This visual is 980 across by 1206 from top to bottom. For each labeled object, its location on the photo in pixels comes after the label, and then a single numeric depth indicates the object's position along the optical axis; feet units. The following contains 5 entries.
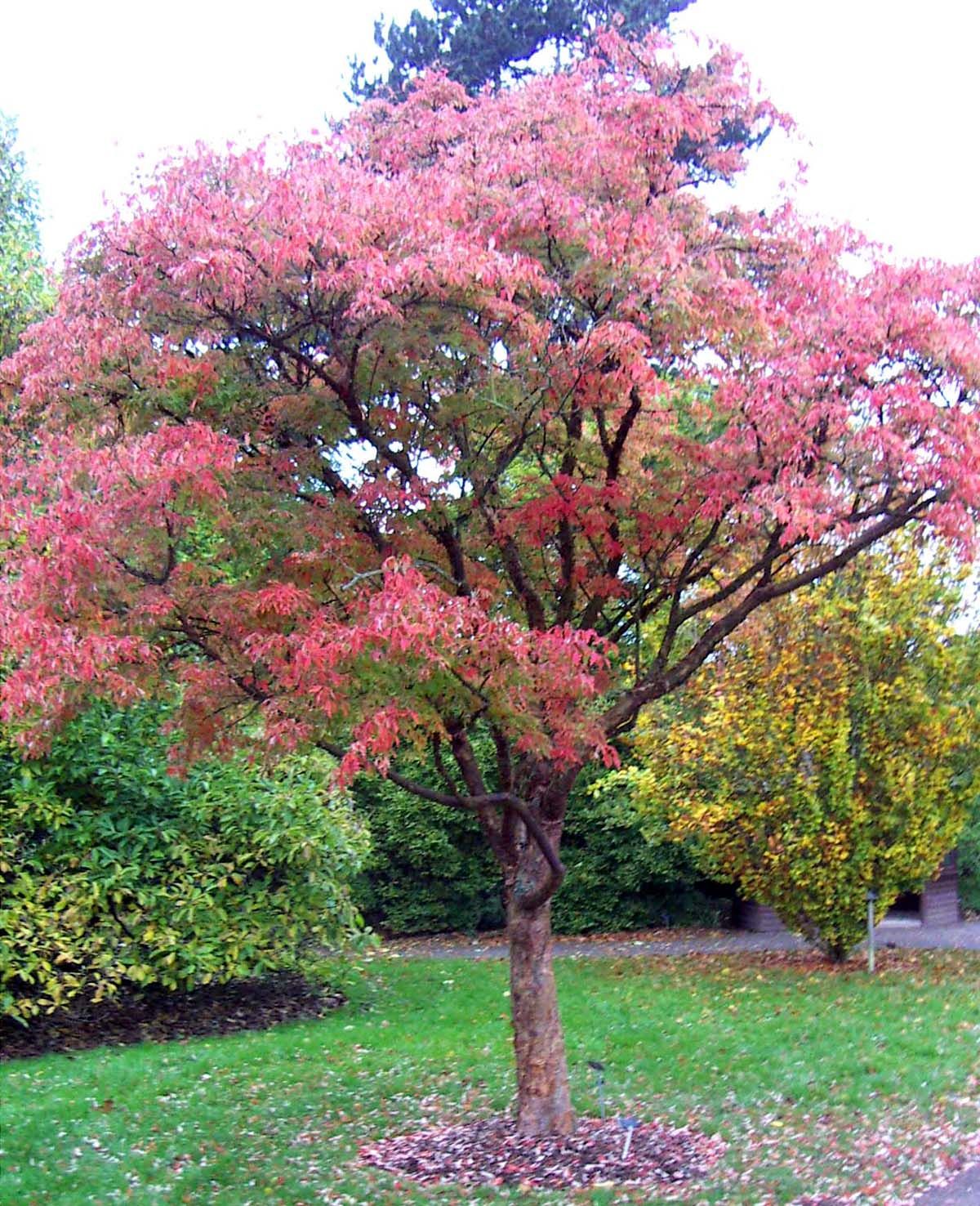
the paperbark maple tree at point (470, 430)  17.01
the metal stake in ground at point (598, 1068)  19.52
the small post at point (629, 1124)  18.43
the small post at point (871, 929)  36.73
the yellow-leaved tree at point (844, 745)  36.19
